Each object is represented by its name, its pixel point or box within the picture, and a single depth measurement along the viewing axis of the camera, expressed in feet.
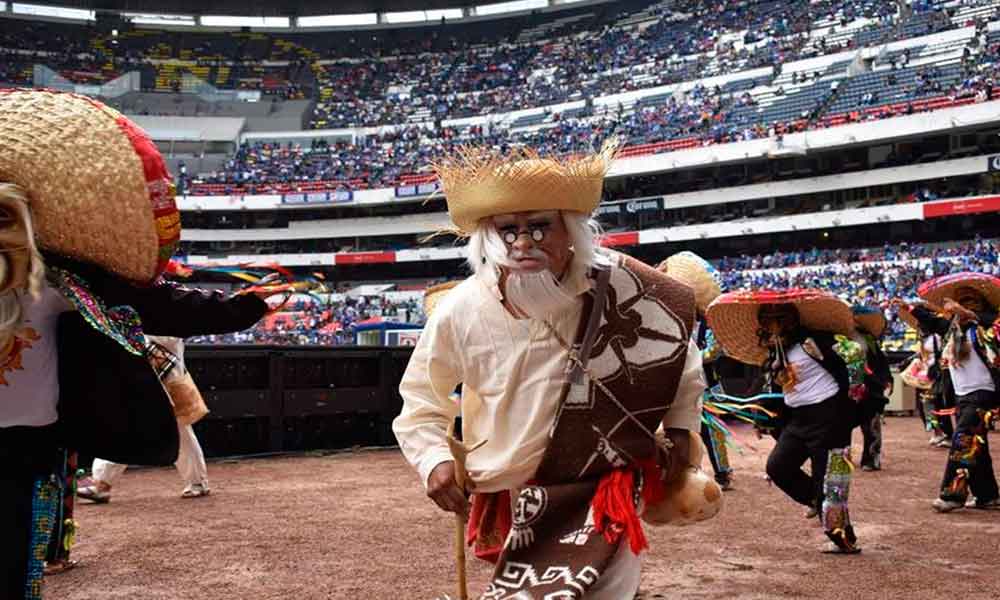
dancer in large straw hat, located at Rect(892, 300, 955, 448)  35.59
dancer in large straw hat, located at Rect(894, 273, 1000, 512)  26.25
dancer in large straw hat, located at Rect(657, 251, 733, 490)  24.37
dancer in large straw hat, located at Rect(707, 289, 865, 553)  21.02
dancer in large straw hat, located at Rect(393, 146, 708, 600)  9.64
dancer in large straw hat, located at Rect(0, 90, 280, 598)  8.31
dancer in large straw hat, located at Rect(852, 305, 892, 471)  27.27
